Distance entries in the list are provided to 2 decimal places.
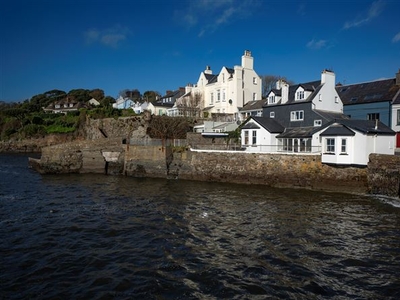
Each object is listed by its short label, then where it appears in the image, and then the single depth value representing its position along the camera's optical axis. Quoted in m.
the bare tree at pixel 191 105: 46.88
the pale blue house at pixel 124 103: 75.23
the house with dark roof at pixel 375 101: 29.16
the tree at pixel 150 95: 82.47
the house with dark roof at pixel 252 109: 38.89
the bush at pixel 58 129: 63.12
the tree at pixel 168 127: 39.72
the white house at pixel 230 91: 44.78
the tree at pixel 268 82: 70.12
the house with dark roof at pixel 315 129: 20.89
